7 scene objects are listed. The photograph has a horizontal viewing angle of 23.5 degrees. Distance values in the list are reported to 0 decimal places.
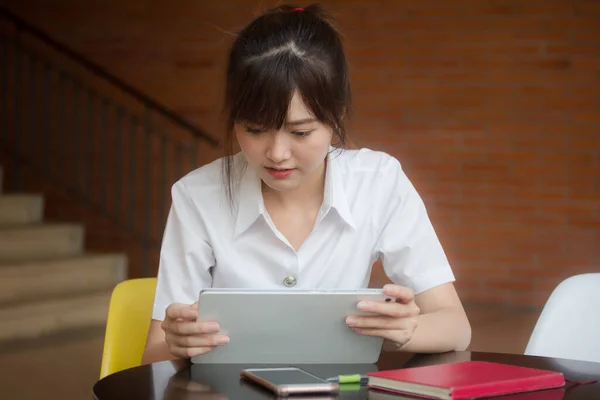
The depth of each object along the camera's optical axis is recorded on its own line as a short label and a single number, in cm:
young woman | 222
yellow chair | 239
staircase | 566
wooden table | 191
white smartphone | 190
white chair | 237
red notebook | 186
